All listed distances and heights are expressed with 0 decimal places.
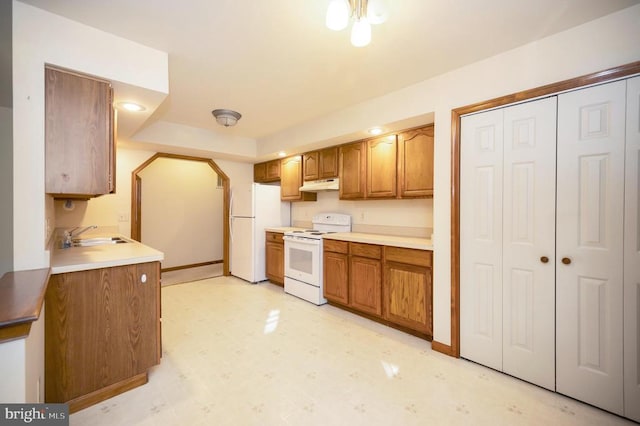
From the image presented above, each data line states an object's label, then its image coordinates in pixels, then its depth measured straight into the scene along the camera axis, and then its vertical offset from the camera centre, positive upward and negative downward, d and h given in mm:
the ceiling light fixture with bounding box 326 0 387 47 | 1348 +980
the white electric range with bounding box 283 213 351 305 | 3564 -617
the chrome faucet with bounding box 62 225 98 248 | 2697 -270
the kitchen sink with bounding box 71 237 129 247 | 2806 -318
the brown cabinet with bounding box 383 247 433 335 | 2561 -751
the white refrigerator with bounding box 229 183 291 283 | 4469 -174
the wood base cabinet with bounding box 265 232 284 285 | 4227 -719
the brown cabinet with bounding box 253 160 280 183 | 4768 +708
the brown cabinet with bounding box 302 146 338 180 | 3777 +676
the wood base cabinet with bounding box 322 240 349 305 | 3305 -732
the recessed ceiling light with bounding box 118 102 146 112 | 2281 +886
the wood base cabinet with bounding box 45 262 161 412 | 1635 -775
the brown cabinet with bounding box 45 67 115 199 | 1686 +489
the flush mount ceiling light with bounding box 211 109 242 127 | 3270 +1138
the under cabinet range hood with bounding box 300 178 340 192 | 3738 +365
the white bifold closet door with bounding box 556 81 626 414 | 1655 -209
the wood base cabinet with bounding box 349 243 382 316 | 2963 -736
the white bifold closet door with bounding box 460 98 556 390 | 1901 -210
